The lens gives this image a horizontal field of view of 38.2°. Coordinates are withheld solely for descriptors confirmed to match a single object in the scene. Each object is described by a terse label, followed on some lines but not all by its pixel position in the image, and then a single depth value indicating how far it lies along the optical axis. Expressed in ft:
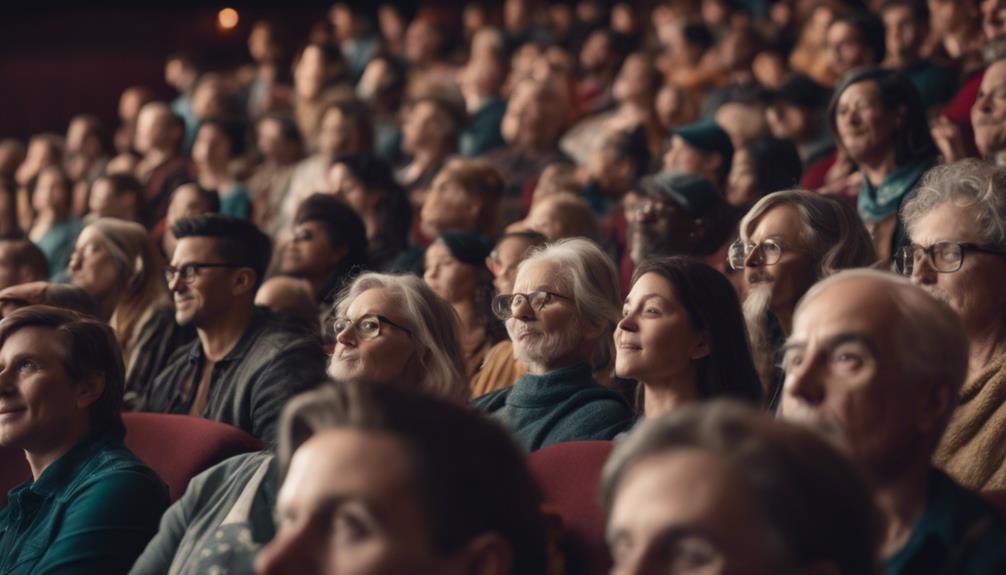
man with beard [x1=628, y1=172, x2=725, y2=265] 12.54
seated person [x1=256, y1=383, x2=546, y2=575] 4.57
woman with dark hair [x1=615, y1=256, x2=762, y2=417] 8.39
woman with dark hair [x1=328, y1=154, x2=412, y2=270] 15.57
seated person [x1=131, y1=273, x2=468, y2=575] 9.35
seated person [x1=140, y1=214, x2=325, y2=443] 11.18
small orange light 32.53
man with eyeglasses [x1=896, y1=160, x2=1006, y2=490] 7.57
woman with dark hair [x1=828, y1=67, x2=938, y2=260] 12.38
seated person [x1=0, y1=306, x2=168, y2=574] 7.71
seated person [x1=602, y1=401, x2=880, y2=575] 4.26
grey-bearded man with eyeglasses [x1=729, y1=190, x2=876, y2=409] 9.71
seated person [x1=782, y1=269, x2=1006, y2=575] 5.54
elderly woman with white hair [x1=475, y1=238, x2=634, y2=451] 8.98
